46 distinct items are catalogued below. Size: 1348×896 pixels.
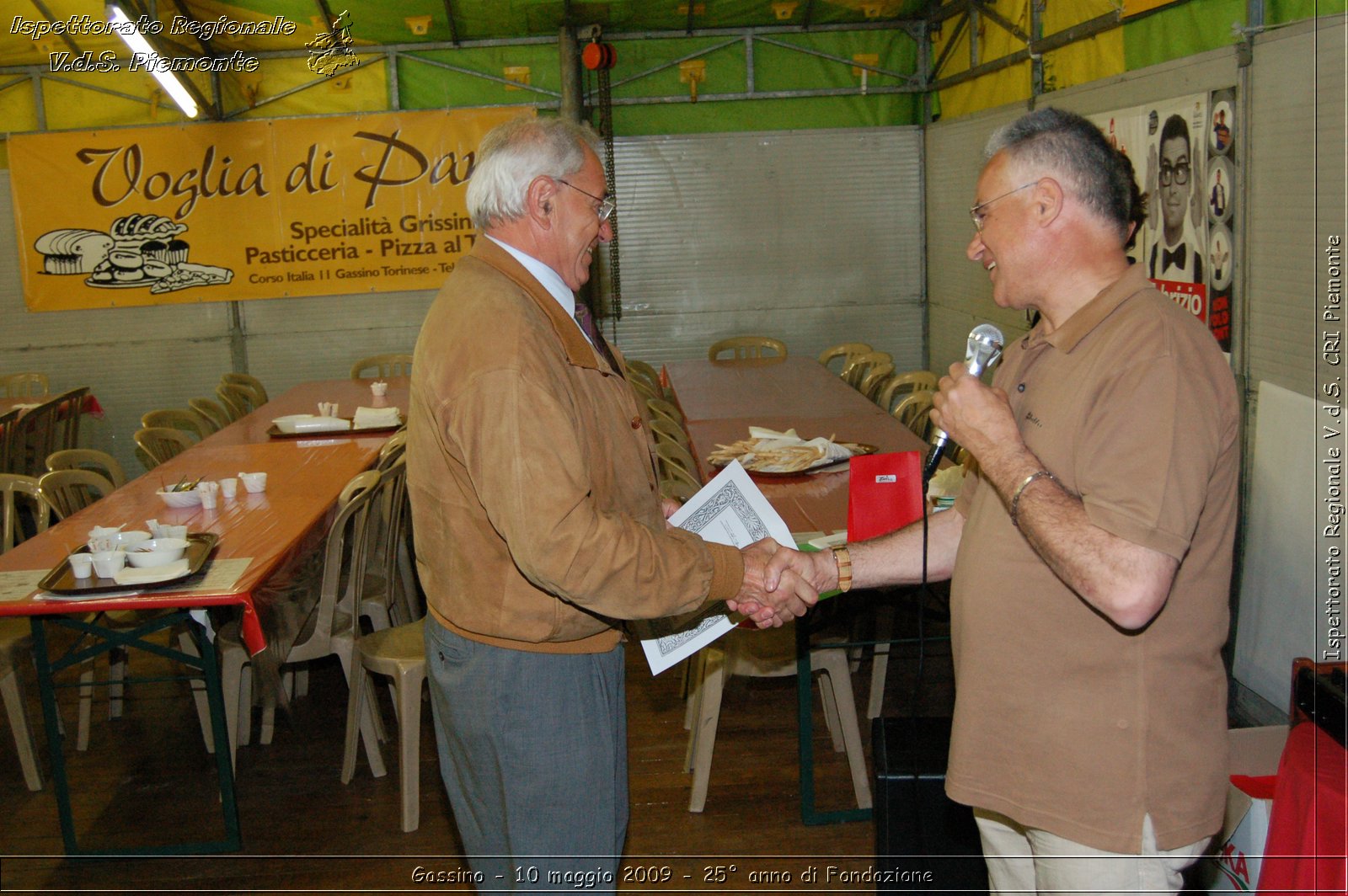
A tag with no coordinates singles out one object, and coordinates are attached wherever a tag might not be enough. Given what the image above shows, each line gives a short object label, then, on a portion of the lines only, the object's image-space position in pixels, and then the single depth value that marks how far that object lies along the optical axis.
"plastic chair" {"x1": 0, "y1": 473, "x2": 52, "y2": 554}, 4.51
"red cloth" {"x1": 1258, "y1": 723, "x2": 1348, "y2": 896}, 2.04
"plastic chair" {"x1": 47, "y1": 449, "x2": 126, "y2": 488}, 4.98
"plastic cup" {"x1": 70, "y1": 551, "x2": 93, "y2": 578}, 3.31
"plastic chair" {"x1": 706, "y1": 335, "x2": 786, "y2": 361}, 8.11
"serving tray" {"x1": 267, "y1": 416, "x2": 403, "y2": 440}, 5.63
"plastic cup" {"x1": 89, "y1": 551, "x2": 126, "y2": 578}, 3.30
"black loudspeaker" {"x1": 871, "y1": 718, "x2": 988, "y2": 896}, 2.60
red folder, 2.67
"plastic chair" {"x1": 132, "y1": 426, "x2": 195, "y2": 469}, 5.46
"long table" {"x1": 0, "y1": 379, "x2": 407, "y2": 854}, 3.25
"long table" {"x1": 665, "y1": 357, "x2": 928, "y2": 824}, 3.59
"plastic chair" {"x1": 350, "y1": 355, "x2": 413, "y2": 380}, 7.75
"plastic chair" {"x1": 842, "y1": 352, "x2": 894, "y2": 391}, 7.16
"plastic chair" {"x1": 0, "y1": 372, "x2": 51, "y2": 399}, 7.79
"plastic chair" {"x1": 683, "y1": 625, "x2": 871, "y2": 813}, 3.57
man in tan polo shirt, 1.56
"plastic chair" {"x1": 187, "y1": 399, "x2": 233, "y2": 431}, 6.42
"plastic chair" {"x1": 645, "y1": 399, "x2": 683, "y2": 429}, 5.35
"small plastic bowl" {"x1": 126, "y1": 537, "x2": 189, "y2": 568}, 3.33
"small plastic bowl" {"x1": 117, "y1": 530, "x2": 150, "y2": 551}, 3.50
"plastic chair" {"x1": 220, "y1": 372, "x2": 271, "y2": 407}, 7.26
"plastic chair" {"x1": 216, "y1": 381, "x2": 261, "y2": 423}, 6.92
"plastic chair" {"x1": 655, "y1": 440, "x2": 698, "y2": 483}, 4.38
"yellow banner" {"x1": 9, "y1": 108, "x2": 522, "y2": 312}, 8.19
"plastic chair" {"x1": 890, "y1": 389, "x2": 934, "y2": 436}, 5.51
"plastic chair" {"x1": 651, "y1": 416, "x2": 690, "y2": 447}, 4.88
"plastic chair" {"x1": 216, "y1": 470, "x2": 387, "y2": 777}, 3.85
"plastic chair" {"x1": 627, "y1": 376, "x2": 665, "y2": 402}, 6.05
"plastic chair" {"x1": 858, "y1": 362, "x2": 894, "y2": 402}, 6.72
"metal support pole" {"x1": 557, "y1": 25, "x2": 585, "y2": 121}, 7.87
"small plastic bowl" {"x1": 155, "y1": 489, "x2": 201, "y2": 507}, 4.17
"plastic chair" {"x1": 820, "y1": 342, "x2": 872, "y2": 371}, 7.81
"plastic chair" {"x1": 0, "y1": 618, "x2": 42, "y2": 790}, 3.94
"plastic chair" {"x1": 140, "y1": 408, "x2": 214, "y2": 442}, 6.06
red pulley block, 7.74
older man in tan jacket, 1.88
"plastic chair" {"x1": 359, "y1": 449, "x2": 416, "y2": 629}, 4.29
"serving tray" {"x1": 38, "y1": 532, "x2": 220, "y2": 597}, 3.22
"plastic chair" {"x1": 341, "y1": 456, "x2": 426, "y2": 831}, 3.62
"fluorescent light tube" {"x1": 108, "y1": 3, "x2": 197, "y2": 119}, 5.55
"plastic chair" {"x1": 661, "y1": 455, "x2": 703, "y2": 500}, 3.88
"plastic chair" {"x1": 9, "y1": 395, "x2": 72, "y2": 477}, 6.32
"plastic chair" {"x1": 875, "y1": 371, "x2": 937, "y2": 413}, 6.14
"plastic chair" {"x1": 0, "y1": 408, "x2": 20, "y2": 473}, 6.22
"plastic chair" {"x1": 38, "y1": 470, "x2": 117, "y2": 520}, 4.60
